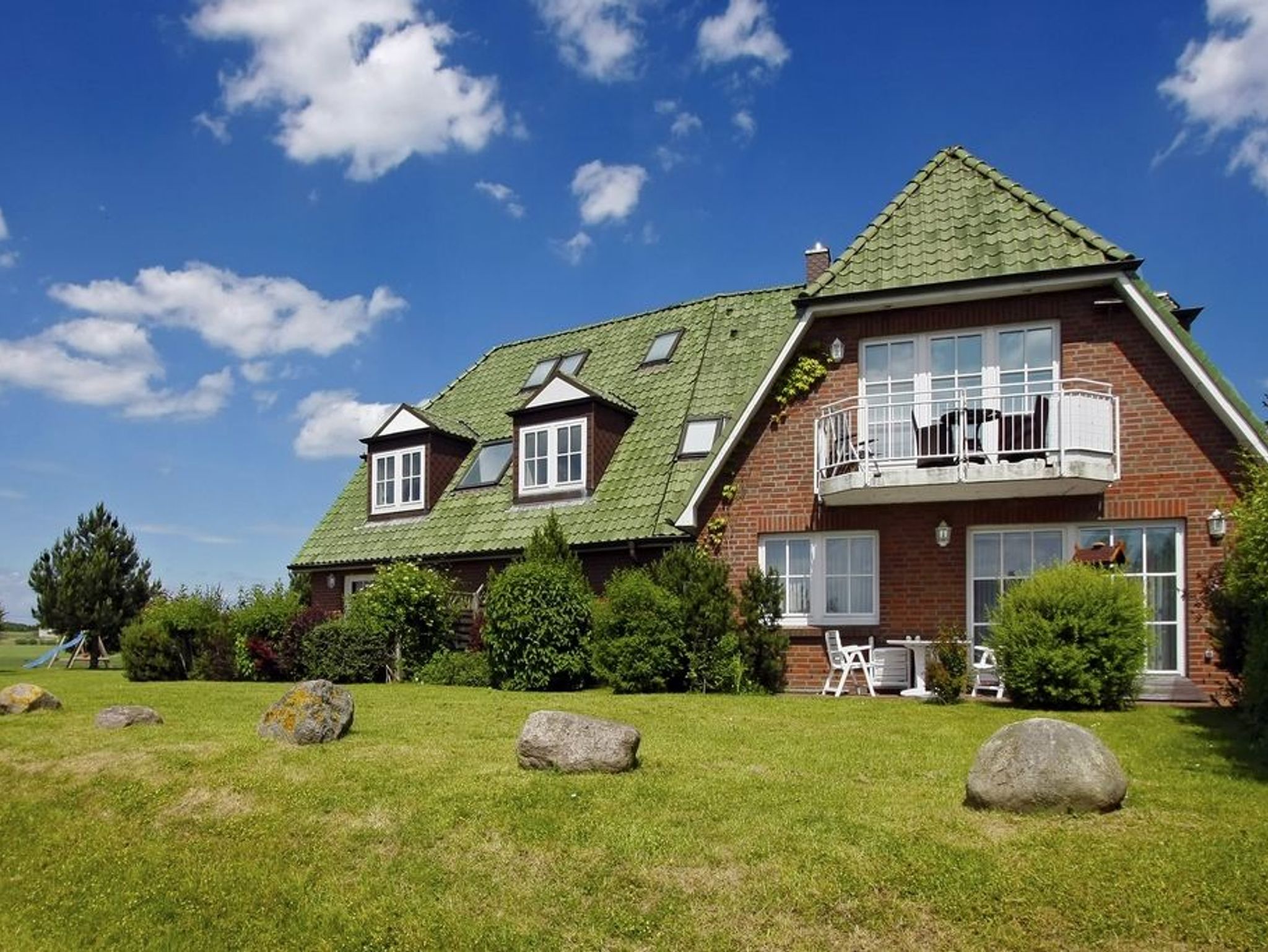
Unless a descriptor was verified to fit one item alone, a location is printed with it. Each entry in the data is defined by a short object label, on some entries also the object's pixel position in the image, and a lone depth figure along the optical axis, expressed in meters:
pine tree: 34.03
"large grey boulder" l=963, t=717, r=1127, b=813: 7.79
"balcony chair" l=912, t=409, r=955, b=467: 16.19
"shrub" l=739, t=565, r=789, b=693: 17.06
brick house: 15.62
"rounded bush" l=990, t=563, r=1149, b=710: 13.18
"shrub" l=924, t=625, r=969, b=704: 14.68
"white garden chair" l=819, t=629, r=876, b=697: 16.62
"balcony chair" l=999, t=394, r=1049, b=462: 15.72
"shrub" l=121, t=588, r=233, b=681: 24.33
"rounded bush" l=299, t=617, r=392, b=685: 21.11
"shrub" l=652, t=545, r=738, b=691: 16.80
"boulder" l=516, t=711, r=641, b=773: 9.53
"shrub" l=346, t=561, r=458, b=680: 21.20
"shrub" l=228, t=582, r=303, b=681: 22.47
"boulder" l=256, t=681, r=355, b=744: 11.43
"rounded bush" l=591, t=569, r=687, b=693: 16.65
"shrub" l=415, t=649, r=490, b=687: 19.78
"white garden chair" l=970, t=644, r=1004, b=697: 15.05
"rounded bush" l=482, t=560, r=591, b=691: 17.94
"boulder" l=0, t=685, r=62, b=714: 14.66
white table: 16.03
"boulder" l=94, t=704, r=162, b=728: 13.06
